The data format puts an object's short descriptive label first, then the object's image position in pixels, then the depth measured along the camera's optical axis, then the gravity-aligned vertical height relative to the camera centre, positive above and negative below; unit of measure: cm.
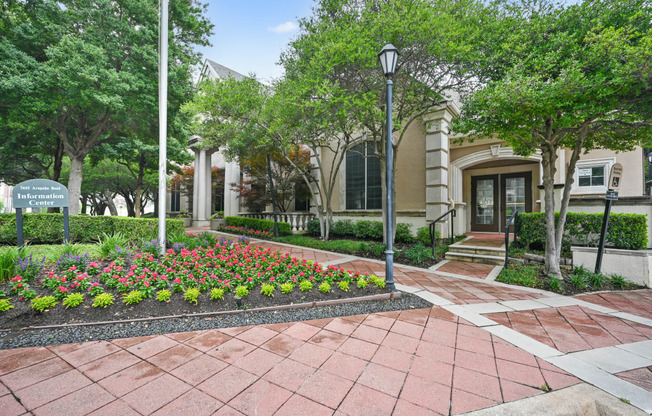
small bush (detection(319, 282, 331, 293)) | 381 -117
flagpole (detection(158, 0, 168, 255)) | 525 +197
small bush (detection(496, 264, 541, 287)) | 475 -131
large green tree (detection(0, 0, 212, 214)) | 747 +428
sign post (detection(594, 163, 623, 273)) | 479 +12
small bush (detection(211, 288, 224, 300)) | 342 -113
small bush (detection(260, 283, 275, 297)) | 362 -114
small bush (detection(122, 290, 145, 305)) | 323 -112
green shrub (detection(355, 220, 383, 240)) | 921 -81
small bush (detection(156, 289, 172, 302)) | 331 -112
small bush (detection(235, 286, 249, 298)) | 348 -112
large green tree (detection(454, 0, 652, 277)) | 388 +196
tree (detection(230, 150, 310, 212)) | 1153 +146
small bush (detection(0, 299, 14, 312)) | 293 -110
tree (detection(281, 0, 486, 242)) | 545 +353
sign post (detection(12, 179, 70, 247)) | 480 +21
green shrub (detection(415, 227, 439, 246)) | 841 -94
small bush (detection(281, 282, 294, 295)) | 373 -115
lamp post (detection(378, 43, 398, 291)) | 399 +127
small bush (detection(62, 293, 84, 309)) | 308 -110
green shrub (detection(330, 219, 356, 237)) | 997 -81
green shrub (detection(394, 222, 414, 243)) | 882 -91
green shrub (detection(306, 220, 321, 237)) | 1052 -82
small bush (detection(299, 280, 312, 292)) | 381 -115
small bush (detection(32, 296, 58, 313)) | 298 -110
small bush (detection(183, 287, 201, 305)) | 333 -111
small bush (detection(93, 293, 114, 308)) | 311 -111
